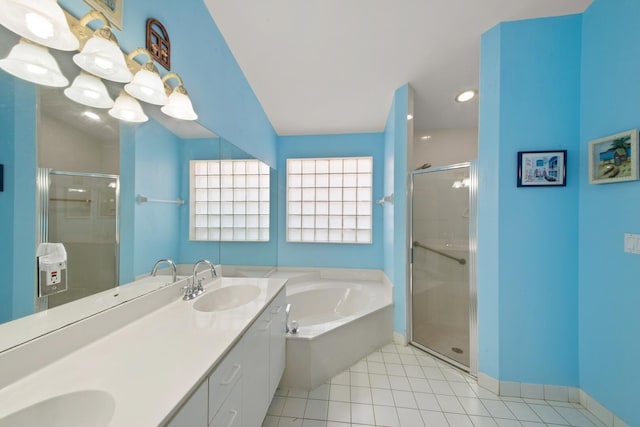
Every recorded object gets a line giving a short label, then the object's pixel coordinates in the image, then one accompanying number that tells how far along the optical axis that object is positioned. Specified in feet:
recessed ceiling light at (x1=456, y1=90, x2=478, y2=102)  7.60
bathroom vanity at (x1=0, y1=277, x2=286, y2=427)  1.83
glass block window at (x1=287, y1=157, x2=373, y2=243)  10.80
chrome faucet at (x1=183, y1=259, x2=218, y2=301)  4.24
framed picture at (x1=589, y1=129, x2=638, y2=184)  3.94
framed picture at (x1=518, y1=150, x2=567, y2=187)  5.08
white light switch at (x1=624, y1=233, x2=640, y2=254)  3.97
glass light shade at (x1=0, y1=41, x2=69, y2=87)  2.08
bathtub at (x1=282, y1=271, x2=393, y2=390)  5.64
